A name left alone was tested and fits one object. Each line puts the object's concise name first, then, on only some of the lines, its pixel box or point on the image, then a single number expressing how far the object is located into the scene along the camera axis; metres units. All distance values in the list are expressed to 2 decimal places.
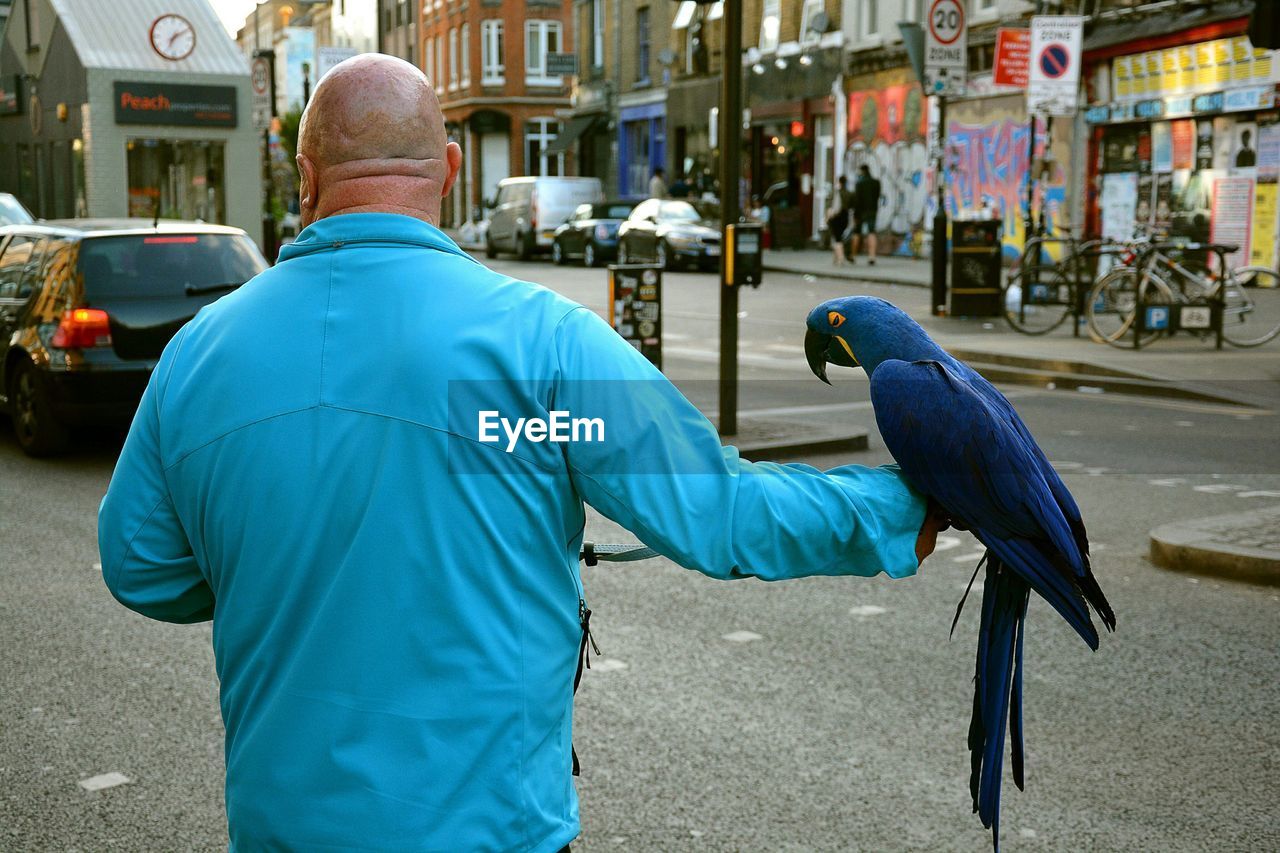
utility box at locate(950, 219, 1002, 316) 18.41
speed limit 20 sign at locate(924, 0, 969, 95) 18.48
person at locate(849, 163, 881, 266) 29.64
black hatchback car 9.67
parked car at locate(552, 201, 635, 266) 32.84
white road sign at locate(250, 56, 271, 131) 23.58
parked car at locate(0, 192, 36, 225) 18.44
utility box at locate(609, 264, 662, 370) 11.21
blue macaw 1.84
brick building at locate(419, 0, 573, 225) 61.28
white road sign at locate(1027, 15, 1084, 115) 18.84
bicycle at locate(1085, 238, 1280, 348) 15.13
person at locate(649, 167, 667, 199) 36.72
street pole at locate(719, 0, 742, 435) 9.62
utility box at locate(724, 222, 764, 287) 9.92
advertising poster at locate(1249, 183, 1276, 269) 21.83
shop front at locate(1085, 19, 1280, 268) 22.00
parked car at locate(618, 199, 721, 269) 29.77
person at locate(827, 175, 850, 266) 30.42
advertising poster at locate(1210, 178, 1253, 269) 22.30
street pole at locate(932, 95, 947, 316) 18.86
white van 35.91
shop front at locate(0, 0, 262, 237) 27.81
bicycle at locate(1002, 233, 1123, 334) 16.56
